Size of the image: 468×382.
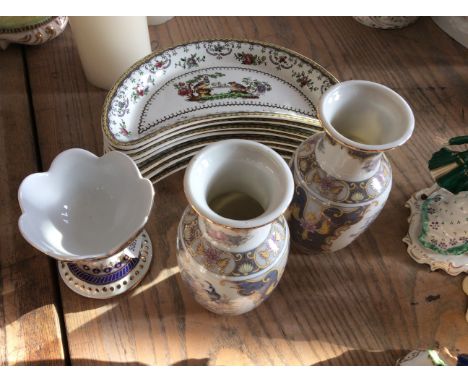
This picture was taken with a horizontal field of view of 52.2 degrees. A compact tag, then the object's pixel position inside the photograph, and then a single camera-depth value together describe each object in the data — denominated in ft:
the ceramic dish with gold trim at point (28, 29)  2.10
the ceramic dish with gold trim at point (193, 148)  1.71
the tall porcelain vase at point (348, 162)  1.30
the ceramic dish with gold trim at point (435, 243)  1.61
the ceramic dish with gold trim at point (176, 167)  1.76
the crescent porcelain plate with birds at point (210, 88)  1.75
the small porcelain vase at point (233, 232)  1.14
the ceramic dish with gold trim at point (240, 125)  1.67
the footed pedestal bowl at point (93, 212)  1.49
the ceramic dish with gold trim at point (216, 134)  1.68
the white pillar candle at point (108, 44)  1.85
